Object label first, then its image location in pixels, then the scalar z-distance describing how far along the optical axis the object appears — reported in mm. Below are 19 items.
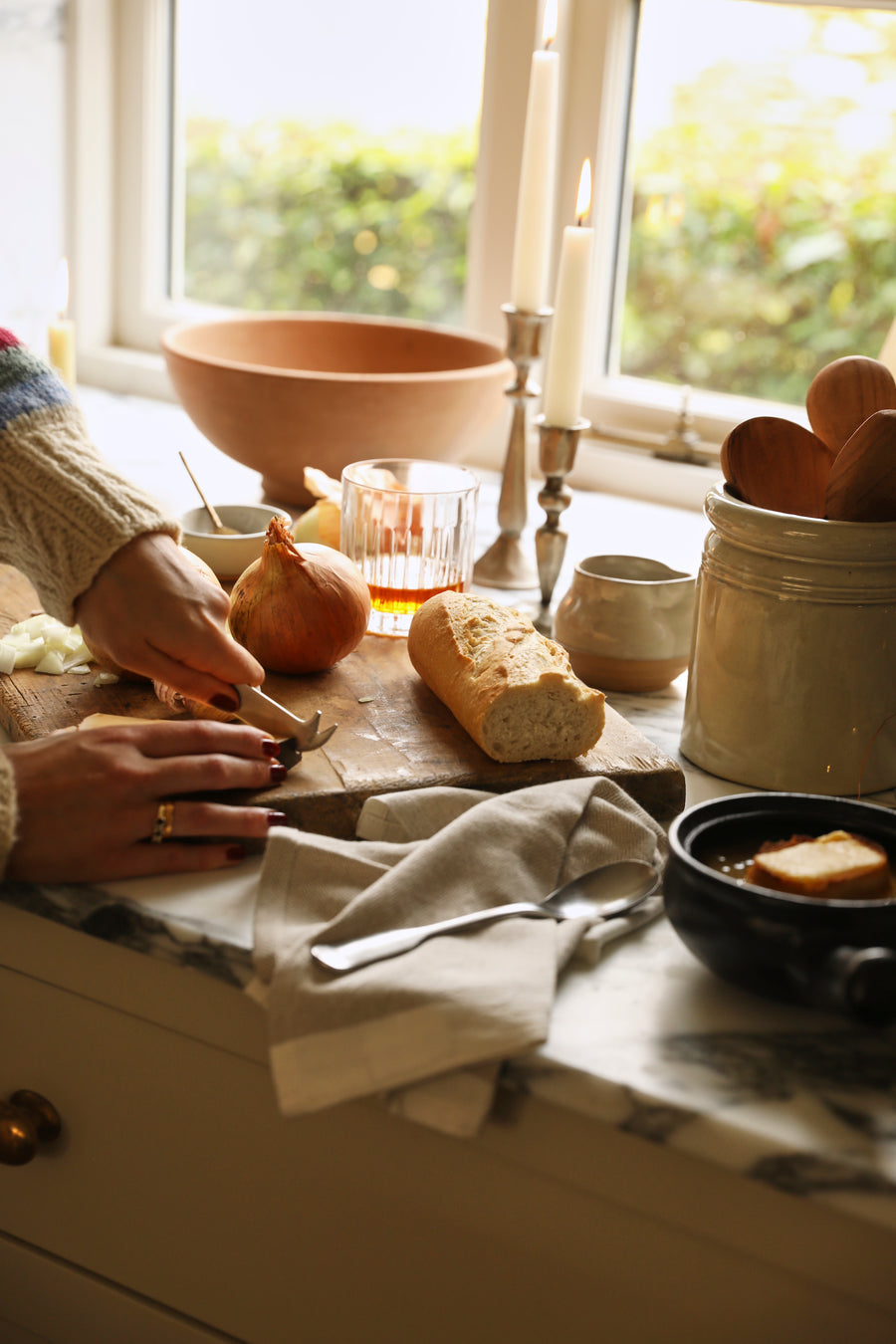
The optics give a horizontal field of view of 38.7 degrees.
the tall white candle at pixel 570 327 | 1123
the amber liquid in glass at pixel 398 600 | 1092
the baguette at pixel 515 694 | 846
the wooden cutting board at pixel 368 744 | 820
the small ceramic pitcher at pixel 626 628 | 1030
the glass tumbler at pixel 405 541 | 1075
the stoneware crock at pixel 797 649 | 819
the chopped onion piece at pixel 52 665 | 954
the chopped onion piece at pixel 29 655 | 962
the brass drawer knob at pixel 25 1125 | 806
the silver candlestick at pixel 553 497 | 1162
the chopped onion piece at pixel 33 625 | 1017
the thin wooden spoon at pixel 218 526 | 1154
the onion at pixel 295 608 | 949
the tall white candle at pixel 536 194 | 1247
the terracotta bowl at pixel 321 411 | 1300
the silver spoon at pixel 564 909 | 662
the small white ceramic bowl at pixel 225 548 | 1147
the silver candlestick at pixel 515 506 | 1288
